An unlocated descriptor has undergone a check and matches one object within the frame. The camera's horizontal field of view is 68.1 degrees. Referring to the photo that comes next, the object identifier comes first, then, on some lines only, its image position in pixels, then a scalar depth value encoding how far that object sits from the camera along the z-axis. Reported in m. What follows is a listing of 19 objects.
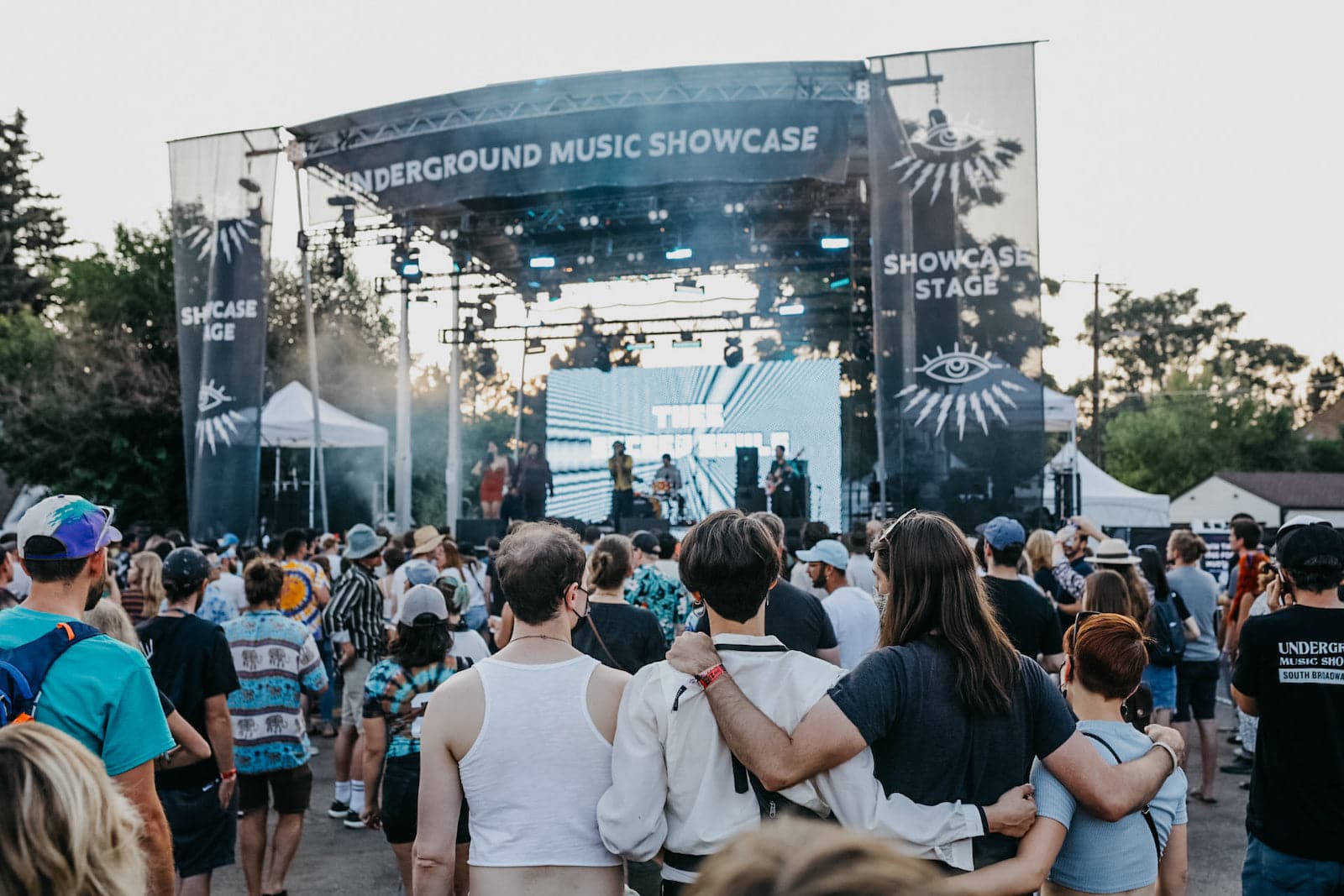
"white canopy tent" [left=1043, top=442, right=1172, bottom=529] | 19.58
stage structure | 10.47
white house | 33.62
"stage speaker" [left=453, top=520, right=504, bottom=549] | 14.22
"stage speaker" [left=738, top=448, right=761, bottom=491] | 15.58
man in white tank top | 2.21
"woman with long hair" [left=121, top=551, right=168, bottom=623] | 4.32
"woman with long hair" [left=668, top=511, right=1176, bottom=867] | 1.88
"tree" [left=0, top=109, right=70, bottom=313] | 33.53
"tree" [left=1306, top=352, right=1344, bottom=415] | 52.62
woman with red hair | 1.99
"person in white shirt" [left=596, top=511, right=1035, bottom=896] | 1.91
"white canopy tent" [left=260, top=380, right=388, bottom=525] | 15.77
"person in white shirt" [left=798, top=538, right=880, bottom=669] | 4.91
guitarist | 14.82
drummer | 15.79
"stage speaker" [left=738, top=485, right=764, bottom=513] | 15.27
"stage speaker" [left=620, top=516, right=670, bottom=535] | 11.97
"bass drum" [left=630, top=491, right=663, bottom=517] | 15.83
